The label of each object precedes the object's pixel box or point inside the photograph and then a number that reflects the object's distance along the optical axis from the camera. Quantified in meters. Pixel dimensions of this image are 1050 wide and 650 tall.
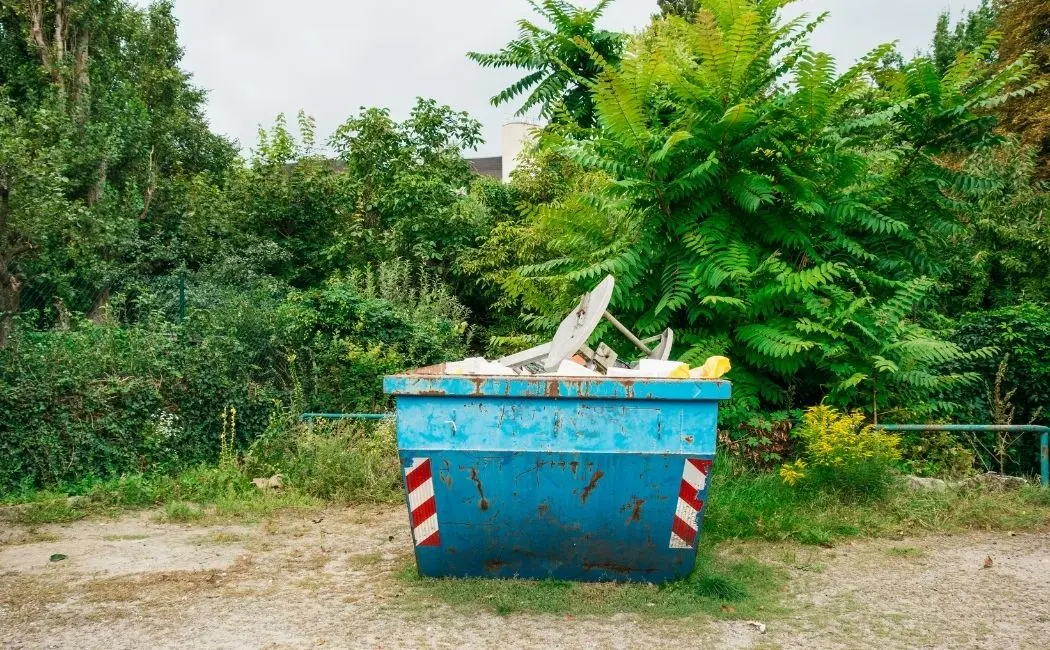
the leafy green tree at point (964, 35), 28.80
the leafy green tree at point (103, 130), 14.06
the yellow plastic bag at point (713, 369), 4.92
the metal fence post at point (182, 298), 11.72
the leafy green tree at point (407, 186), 15.55
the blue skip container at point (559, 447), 4.54
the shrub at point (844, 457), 6.96
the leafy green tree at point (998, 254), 11.91
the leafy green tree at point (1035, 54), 17.73
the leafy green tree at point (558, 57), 11.38
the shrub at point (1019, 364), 8.83
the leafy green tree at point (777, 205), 7.32
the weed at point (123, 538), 6.54
